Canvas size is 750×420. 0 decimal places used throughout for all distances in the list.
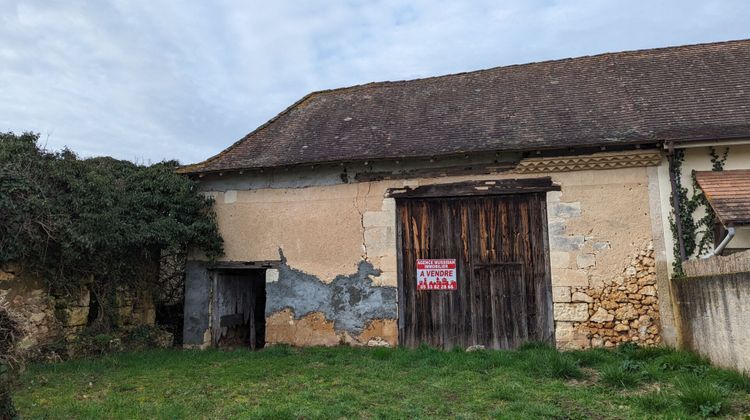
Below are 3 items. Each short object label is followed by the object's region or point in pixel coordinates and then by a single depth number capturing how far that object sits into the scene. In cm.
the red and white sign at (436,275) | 869
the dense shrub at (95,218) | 746
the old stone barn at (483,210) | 786
